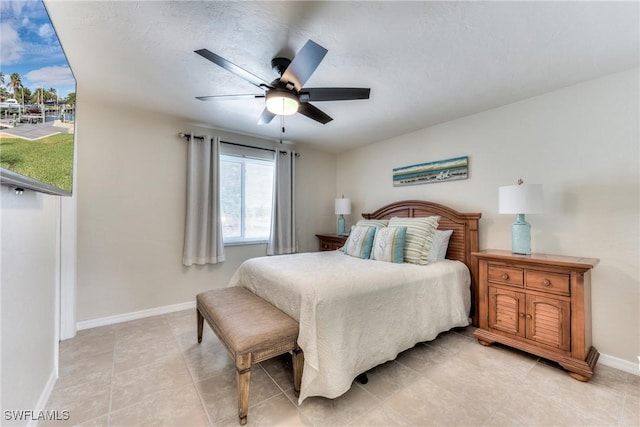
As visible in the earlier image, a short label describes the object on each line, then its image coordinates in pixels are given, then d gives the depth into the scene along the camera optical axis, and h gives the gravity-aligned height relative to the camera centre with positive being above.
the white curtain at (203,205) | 3.24 +0.13
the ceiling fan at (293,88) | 1.53 +0.92
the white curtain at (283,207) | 3.96 +0.13
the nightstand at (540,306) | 1.91 -0.75
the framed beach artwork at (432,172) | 3.04 +0.58
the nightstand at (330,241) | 3.97 -0.43
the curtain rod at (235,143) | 3.24 +1.03
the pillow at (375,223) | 3.22 -0.09
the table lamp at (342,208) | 4.19 +0.13
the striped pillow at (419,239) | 2.54 -0.23
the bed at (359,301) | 1.61 -0.66
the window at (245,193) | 3.70 +0.34
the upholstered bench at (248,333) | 1.48 -0.75
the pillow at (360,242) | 2.82 -0.30
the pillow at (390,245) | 2.55 -0.30
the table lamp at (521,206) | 2.19 +0.10
